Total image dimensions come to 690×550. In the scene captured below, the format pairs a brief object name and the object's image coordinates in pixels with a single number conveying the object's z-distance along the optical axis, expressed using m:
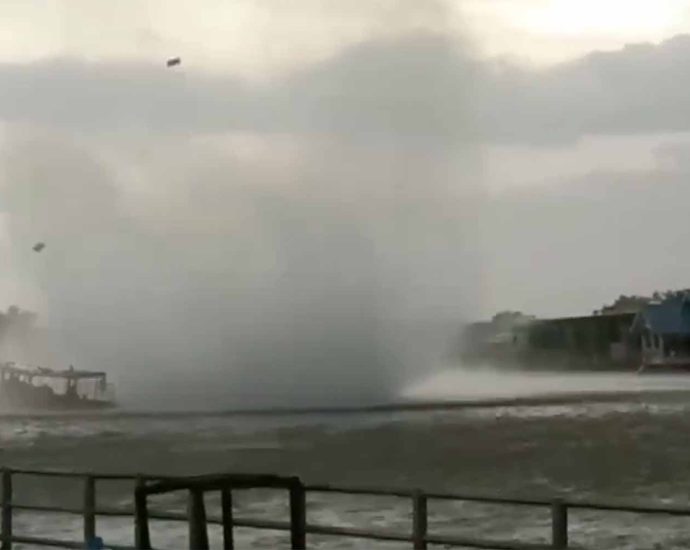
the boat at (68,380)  177.16
